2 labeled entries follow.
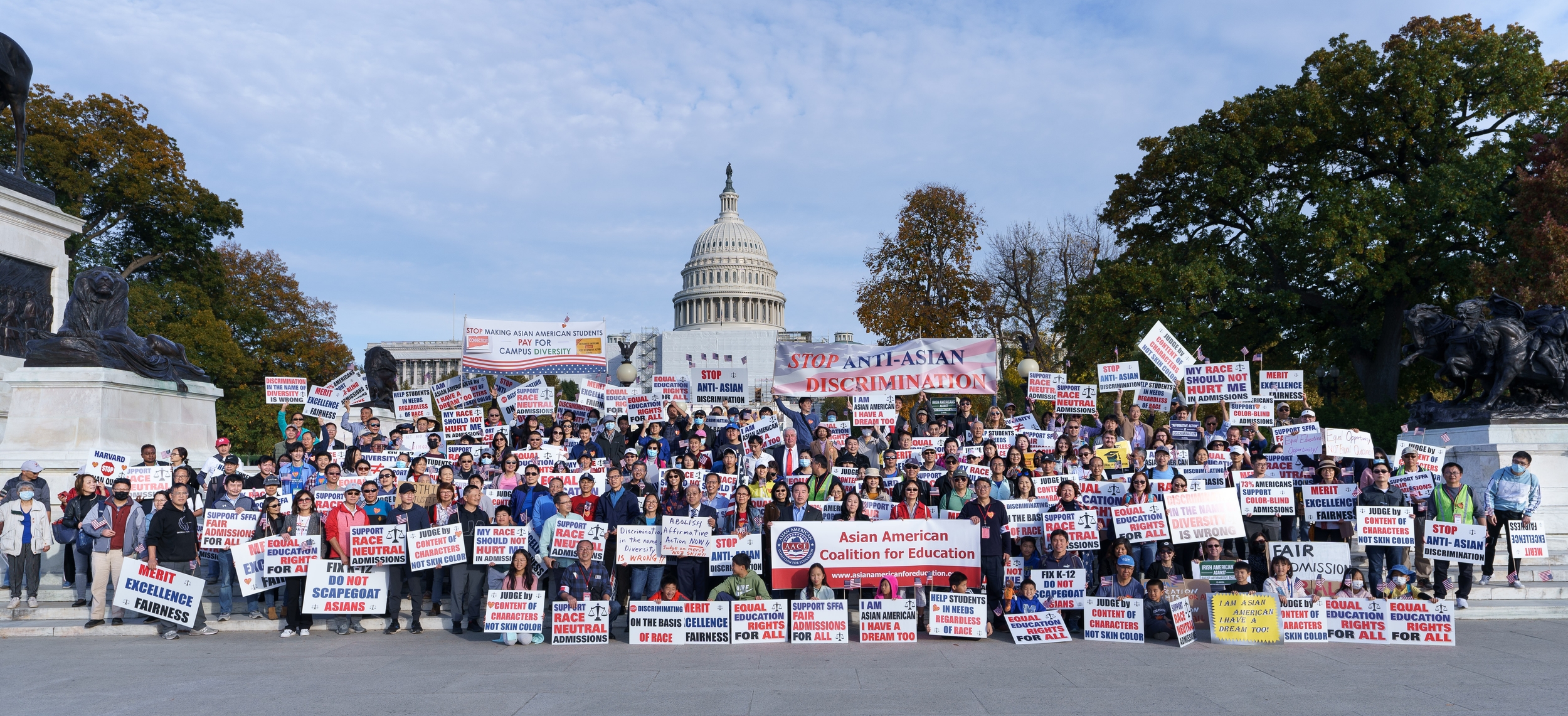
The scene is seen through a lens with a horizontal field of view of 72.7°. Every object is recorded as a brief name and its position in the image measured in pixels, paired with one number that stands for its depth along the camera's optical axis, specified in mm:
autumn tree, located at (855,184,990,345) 38125
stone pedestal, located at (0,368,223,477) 14875
